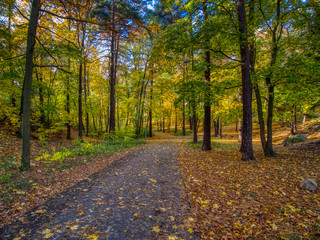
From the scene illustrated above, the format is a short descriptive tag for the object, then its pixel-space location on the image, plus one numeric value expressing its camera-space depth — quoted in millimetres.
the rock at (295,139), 12398
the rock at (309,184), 4070
